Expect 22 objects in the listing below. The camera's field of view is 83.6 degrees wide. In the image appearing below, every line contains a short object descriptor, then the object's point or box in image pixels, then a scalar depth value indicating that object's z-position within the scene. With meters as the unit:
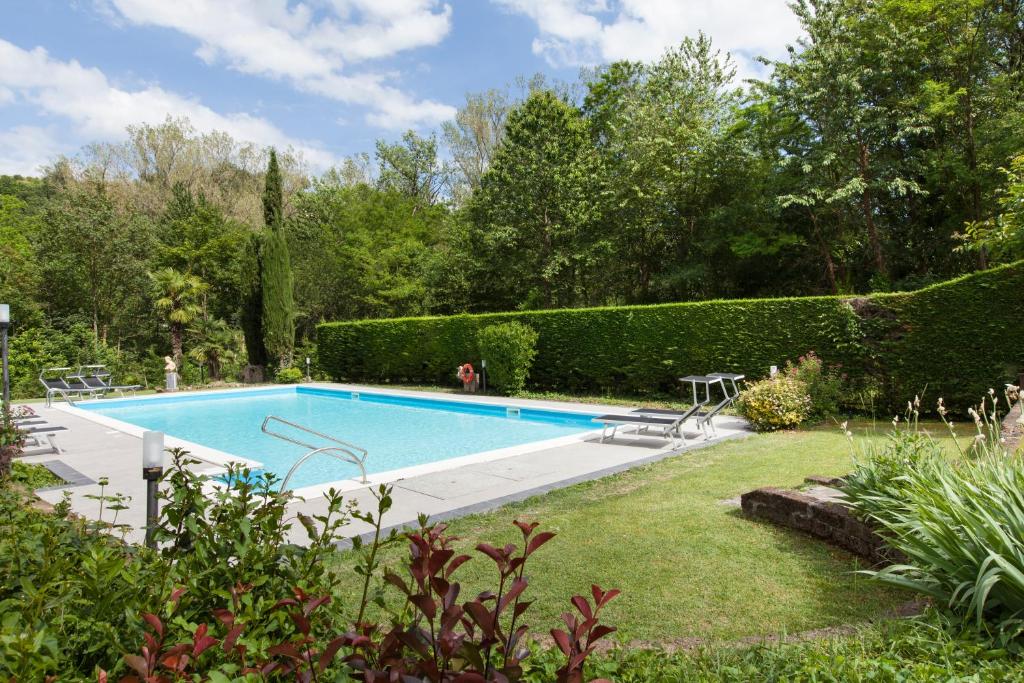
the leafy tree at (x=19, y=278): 18.83
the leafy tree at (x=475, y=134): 30.77
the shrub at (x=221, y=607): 1.20
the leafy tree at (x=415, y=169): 32.09
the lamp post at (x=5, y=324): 9.30
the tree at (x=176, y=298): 21.06
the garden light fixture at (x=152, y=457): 3.40
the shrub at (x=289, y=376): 21.20
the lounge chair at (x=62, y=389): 16.08
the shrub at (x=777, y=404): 9.36
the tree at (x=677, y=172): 19.03
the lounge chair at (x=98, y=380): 16.35
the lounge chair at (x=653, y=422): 8.79
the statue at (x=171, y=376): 19.27
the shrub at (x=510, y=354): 15.57
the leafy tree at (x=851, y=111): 15.17
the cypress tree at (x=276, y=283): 21.44
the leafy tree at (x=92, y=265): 20.72
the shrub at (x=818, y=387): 10.12
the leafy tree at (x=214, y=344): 22.14
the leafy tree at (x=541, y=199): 21.61
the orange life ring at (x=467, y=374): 17.08
